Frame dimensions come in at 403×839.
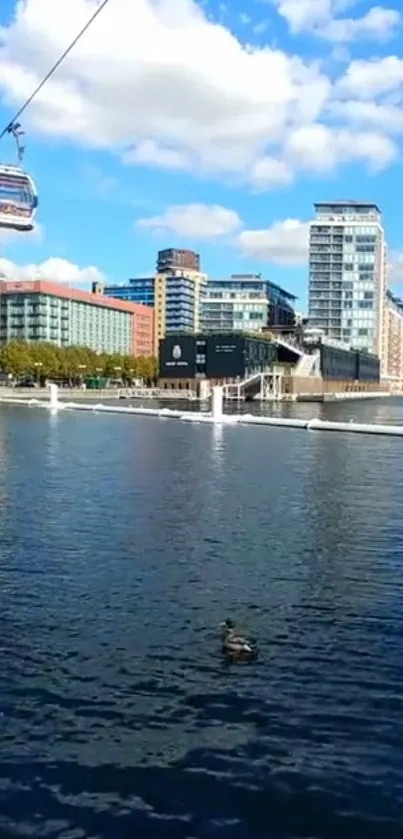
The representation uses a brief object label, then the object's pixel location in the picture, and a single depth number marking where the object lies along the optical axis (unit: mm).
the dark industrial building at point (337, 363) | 169000
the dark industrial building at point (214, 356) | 144912
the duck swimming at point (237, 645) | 9602
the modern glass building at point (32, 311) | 188375
